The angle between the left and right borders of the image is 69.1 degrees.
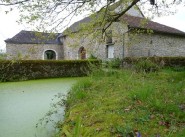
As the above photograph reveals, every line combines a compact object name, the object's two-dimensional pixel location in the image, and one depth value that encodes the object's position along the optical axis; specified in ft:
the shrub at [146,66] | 18.41
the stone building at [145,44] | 31.58
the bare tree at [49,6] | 9.04
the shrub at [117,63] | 27.34
